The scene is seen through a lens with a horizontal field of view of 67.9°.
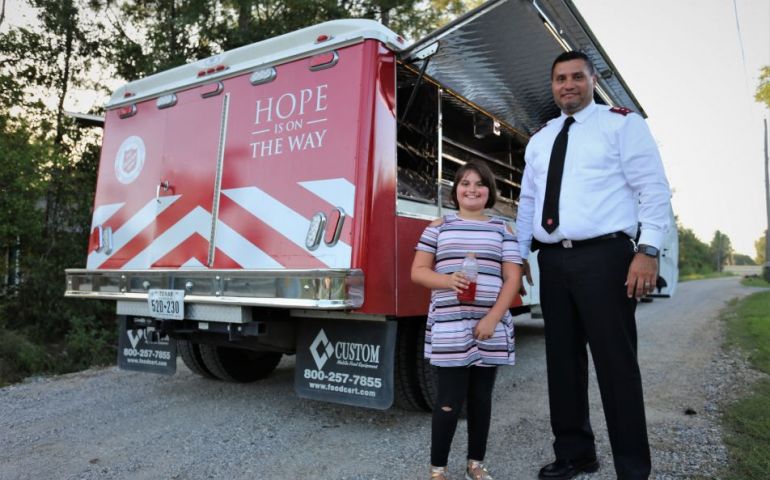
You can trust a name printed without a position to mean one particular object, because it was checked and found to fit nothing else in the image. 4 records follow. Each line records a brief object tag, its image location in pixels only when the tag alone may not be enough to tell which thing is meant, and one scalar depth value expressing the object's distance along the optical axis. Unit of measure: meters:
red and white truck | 3.26
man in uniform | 2.46
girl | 2.55
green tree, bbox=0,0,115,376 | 7.96
